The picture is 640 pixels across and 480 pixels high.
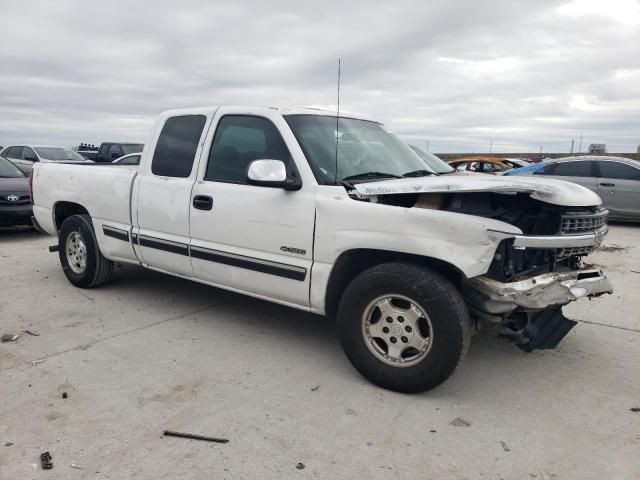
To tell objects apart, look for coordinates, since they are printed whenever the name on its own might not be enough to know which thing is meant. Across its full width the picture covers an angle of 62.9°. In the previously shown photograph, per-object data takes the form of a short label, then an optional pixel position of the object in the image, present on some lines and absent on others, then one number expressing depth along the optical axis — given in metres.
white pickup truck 3.13
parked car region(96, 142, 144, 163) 18.74
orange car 15.94
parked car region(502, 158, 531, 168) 16.55
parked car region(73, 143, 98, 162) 24.62
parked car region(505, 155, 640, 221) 10.82
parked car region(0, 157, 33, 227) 8.65
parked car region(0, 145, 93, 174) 15.16
